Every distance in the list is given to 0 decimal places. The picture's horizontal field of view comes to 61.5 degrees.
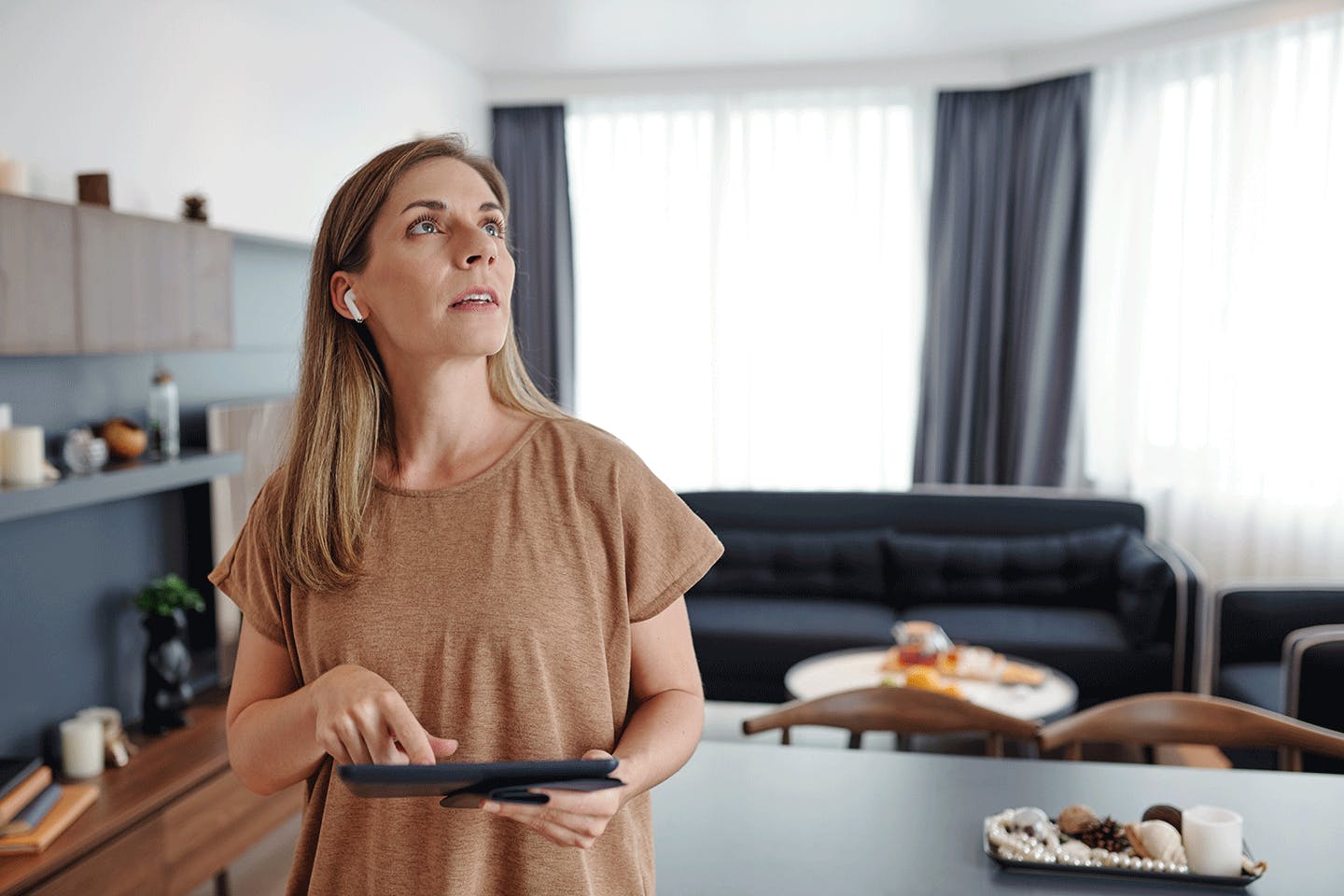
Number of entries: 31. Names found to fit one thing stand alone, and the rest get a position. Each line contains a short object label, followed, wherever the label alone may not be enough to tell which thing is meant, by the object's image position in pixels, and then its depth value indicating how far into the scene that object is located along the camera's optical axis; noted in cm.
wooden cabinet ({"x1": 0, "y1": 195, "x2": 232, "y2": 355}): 238
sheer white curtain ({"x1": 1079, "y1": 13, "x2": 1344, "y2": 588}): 464
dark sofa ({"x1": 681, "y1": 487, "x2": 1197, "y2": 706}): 412
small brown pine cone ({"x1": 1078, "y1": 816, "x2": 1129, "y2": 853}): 138
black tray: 130
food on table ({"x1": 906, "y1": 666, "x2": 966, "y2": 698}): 340
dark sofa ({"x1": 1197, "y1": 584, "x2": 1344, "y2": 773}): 364
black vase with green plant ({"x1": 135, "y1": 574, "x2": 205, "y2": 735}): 310
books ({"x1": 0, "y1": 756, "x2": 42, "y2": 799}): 247
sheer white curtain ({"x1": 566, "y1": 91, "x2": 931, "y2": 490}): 588
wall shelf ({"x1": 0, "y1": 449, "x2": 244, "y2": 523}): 240
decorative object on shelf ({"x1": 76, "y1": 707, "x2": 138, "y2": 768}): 287
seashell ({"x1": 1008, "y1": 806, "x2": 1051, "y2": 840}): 138
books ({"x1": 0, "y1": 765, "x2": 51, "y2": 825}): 241
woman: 110
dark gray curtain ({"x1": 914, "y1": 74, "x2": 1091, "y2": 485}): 553
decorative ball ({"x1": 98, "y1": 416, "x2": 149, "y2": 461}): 292
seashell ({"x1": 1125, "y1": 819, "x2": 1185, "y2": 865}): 134
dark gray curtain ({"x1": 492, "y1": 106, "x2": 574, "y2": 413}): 615
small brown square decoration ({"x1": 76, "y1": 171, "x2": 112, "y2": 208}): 279
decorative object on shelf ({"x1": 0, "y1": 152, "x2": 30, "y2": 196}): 252
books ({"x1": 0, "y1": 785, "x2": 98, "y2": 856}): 233
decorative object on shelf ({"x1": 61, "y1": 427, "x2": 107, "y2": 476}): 274
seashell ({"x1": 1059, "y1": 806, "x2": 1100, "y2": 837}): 140
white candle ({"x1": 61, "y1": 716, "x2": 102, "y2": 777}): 277
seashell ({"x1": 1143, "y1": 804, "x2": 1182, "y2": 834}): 139
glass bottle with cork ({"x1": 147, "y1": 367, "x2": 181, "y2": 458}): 309
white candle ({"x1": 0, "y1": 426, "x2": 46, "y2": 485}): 249
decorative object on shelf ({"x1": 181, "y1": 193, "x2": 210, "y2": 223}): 318
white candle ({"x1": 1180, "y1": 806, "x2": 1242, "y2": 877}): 131
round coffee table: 342
